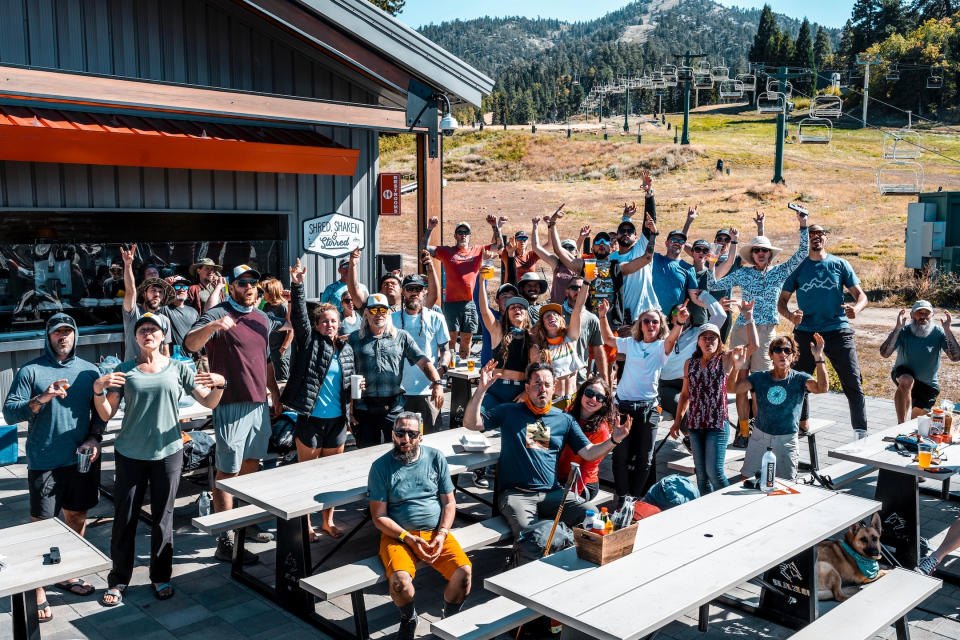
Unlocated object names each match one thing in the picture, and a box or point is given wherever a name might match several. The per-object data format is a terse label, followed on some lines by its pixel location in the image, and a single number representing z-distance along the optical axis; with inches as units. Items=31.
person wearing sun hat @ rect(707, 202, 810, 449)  337.4
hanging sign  442.9
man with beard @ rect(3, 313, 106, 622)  200.1
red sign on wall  474.0
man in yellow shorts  191.6
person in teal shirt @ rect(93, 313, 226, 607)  203.0
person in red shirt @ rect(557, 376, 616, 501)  231.1
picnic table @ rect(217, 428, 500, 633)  196.2
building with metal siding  340.5
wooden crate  159.3
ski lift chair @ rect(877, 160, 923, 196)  2165.6
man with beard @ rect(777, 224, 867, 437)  314.8
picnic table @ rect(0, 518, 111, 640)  155.6
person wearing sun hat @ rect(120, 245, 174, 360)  296.4
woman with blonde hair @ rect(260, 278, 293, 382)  294.2
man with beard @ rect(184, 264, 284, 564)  233.5
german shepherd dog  201.8
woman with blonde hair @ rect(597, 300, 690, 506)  260.8
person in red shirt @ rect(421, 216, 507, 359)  409.4
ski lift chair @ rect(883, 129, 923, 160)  2687.0
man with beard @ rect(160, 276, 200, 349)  310.5
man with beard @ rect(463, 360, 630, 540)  214.5
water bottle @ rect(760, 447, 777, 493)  205.6
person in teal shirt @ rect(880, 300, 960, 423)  293.0
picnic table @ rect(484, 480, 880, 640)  142.9
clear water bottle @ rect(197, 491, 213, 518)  238.1
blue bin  283.4
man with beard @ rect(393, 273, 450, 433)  282.7
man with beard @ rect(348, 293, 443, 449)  248.8
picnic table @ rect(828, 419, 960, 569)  227.6
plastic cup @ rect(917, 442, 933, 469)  222.5
